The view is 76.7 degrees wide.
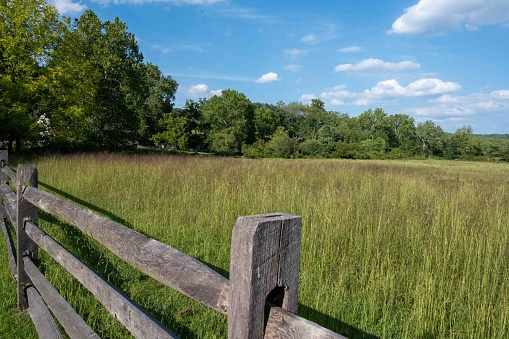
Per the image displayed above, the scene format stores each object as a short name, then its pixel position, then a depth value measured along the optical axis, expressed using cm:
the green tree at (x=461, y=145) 7312
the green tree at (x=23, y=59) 1684
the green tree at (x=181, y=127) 5156
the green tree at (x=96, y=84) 1977
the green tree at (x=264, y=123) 7838
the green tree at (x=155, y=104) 4566
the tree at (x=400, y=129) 8690
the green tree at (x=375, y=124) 8550
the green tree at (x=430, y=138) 7931
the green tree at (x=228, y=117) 6150
